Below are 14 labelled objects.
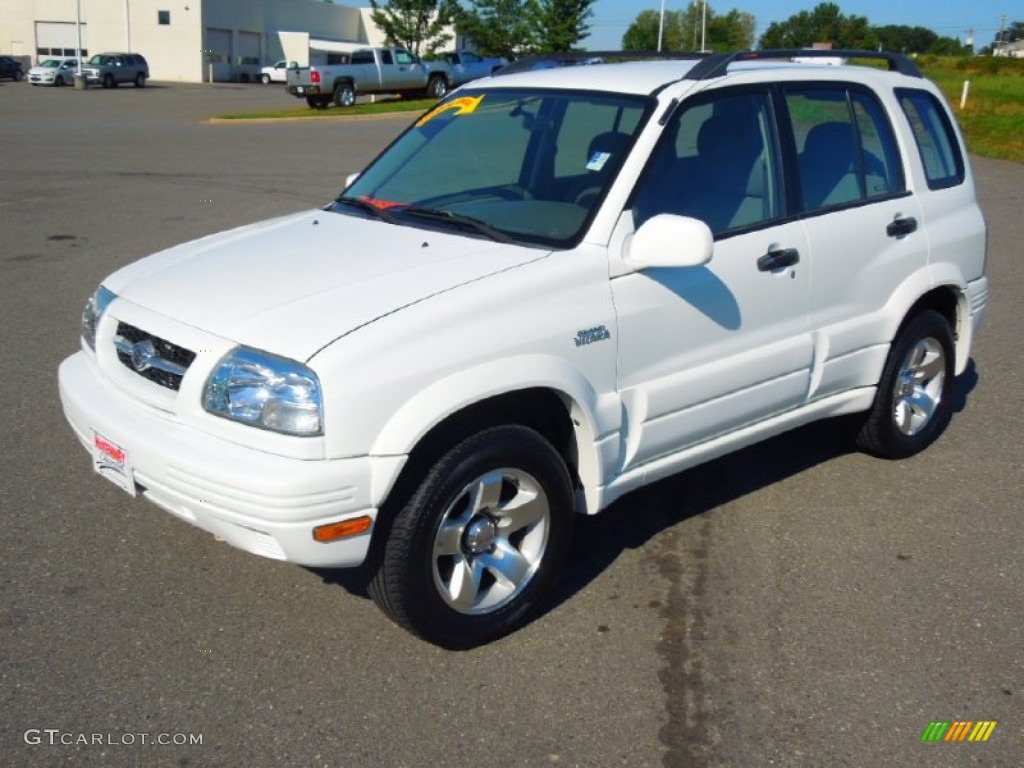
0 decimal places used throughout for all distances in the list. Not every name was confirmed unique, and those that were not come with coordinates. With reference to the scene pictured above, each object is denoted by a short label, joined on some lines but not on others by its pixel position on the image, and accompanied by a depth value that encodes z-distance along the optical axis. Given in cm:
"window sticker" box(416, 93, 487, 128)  497
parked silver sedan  5272
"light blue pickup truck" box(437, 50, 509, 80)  4266
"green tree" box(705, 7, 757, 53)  9460
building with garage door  6806
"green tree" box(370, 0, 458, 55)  6166
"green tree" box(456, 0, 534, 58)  5853
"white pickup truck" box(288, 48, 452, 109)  3584
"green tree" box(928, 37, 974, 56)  11576
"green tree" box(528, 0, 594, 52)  5631
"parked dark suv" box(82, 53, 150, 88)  5100
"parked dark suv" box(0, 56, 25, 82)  5675
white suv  332
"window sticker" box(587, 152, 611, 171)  416
